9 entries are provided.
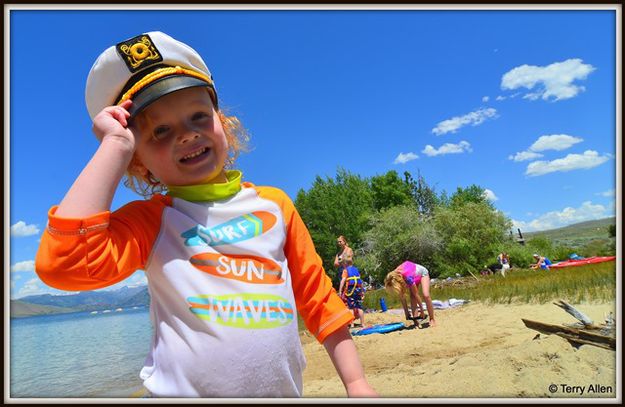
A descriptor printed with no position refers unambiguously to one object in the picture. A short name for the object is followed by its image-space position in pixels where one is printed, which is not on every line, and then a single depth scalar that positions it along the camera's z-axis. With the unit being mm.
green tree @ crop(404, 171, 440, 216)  39938
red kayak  20539
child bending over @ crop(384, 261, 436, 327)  9025
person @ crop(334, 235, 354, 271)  10211
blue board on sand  9320
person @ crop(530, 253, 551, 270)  19430
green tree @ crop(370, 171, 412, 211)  40438
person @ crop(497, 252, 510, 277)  20841
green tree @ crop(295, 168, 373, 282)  37656
